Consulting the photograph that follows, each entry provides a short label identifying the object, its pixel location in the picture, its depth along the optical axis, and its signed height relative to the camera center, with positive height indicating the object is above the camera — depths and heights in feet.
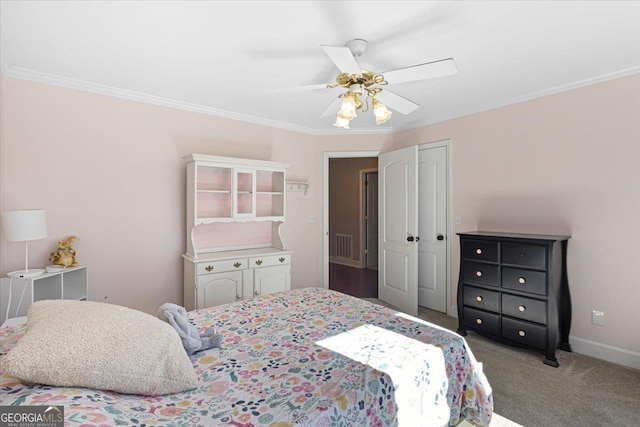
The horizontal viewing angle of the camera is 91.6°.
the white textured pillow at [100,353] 3.12 -1.47
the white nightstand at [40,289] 7.38 -1.84
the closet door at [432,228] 12.61 -0.54
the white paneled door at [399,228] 12.36 -0.55
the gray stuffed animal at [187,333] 4.70 -1.83
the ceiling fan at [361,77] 5.66 +2.80
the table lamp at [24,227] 7.14 -0.21
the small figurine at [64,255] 8.27 -1.01
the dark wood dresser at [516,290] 8.55 -2.25
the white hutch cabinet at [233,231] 10.17 -0.58
